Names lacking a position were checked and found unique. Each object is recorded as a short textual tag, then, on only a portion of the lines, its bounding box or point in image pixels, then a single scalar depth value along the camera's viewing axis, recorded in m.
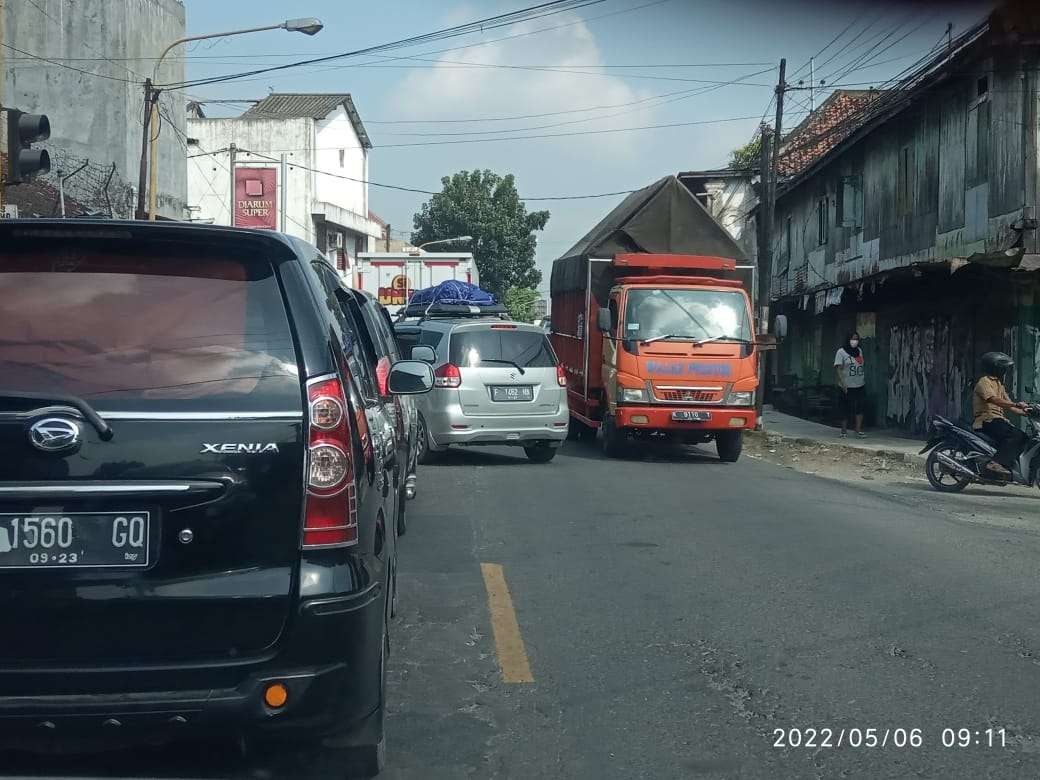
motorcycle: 13.38
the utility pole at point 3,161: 13.49
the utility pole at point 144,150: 23.59
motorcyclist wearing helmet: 13.30
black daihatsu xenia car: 3.33
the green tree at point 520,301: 68.25
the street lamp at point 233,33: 20.56
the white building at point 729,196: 40.84
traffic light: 11.07
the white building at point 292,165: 54.45
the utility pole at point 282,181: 48.59
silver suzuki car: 14.59
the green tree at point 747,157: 39.72
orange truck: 15.99
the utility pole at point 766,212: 25.39
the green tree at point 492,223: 66.75
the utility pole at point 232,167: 42.44
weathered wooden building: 18.33
